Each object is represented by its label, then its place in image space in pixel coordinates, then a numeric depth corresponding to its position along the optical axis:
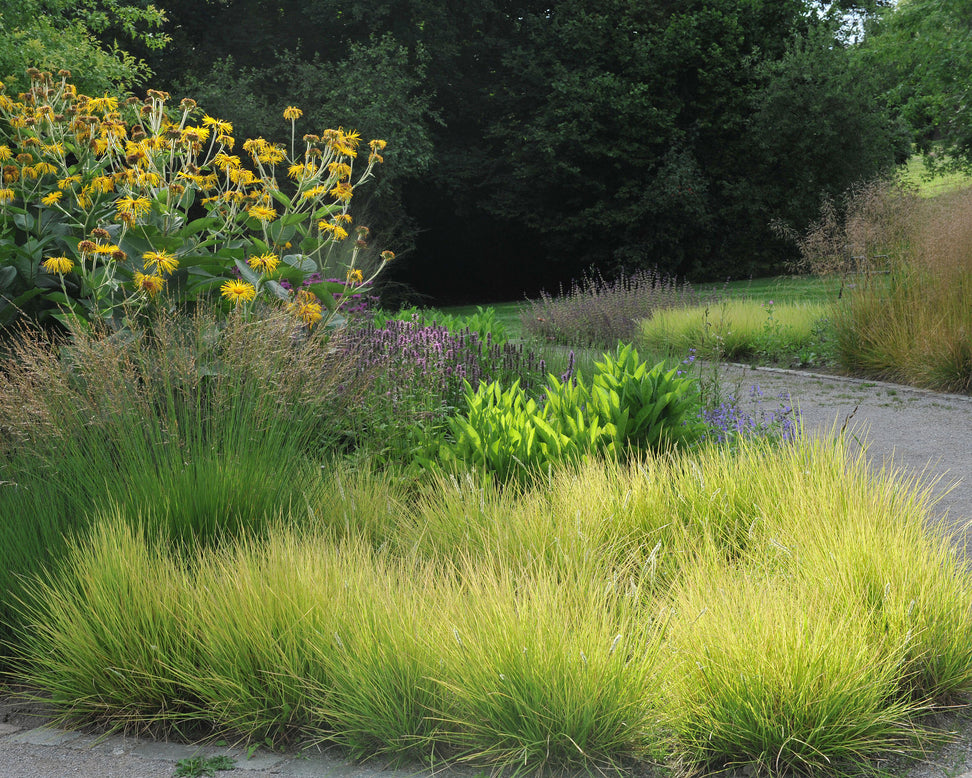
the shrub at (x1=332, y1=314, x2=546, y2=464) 4.54
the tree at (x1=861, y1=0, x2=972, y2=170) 21.38
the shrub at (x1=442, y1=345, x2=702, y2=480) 4.02
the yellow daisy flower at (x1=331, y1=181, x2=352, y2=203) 4.60
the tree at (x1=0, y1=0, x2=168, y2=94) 11.58
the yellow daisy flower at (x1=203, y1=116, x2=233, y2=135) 4.74
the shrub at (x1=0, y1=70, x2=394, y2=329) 4.29
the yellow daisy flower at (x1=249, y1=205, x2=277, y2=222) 4.50
